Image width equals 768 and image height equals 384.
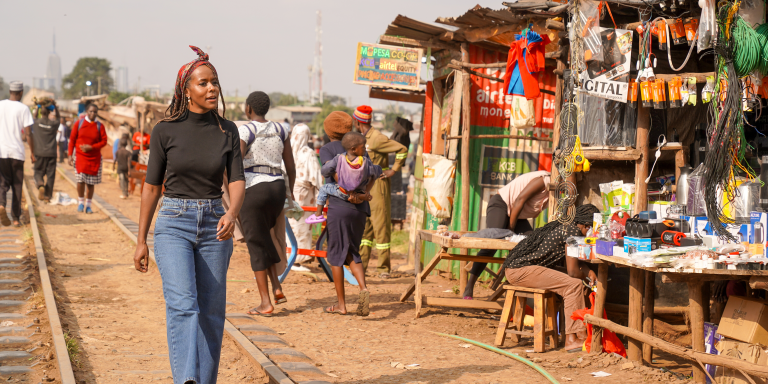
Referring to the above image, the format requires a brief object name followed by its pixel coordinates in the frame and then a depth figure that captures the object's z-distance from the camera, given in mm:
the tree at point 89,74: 97375
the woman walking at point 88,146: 15062
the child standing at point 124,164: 19672
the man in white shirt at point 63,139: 30795
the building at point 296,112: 83625
